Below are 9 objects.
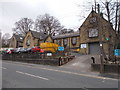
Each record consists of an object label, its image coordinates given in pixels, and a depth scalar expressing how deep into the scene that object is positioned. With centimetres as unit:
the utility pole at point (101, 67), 1144
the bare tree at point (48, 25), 5672
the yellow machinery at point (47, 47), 2330
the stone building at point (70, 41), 3316
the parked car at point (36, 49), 2428
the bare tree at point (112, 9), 1506
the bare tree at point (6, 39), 7809
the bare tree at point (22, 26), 5859
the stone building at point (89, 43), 2613
